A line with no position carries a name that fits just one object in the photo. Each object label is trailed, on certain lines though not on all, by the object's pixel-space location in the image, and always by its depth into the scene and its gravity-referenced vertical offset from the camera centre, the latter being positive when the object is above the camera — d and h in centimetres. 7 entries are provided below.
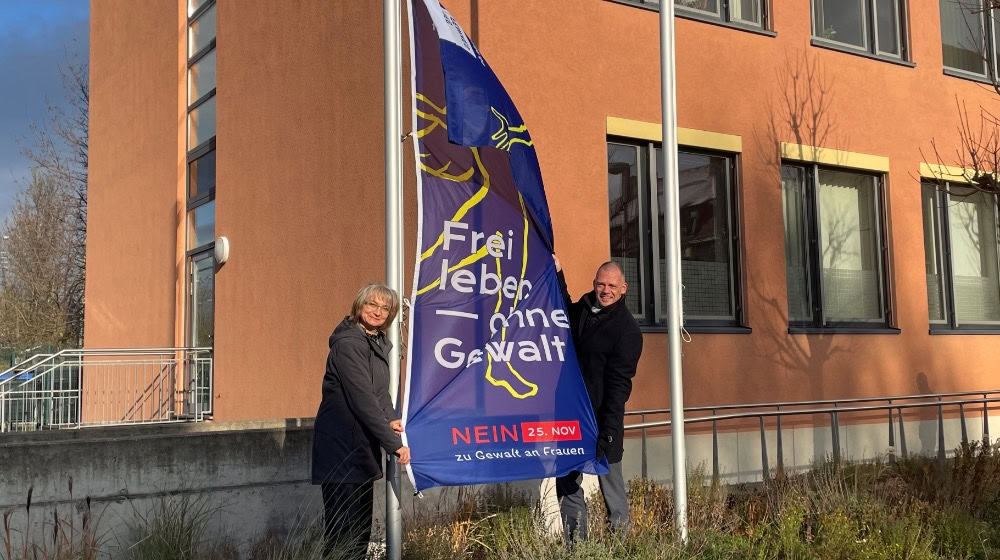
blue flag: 538 +41
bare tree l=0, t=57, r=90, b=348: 3322 +445
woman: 509 -18
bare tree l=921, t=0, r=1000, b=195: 1290 +294
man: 613 +2
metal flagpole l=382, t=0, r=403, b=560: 534 +107
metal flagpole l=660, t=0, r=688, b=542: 623 +76
